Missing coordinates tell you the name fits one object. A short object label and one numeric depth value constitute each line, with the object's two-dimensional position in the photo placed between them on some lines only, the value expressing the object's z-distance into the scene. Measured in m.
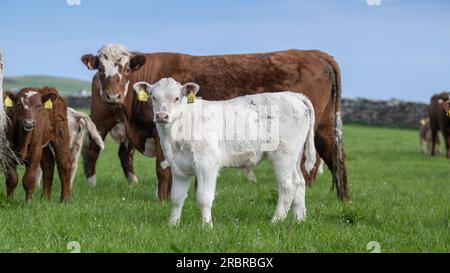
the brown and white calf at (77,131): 10.98
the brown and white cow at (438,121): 20.95
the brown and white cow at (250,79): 10.42
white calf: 7.45
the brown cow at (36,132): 9.02
